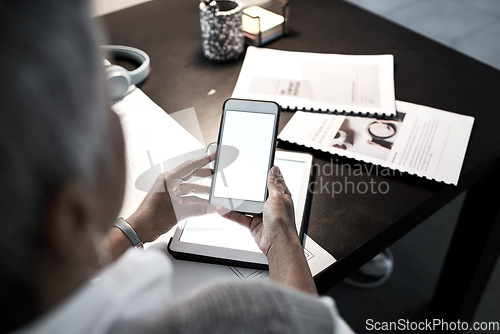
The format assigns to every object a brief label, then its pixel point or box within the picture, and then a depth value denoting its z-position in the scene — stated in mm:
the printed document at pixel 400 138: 734
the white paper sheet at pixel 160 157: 597
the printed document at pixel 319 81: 856
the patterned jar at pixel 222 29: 921
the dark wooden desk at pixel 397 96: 667
